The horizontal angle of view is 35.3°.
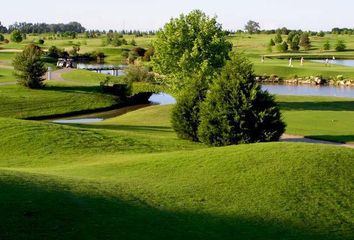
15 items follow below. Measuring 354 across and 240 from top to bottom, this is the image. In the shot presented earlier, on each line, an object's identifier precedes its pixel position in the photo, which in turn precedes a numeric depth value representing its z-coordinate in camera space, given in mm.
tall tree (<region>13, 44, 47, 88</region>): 59125
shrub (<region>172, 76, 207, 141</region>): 32719
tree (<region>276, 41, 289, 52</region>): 129362
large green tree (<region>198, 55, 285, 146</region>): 28406
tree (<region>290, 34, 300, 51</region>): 133375
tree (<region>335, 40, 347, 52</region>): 127681
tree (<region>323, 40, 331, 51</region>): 129625
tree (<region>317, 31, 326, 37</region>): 186100
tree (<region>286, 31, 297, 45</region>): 138900
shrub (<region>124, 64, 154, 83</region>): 65438
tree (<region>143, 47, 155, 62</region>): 102875
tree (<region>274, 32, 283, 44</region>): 142625
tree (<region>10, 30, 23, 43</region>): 137725
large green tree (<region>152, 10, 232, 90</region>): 49656
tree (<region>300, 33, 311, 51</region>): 136700
